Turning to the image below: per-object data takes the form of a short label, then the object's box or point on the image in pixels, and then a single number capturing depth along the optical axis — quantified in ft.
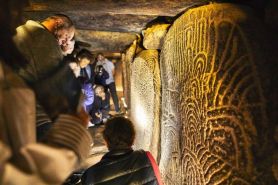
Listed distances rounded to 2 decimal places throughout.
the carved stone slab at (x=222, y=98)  4.50
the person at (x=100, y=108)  12.00
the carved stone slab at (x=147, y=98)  7.97
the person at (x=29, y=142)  2.31
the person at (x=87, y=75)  11.00
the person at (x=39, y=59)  3.20
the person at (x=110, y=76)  12.75
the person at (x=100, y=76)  12.72
